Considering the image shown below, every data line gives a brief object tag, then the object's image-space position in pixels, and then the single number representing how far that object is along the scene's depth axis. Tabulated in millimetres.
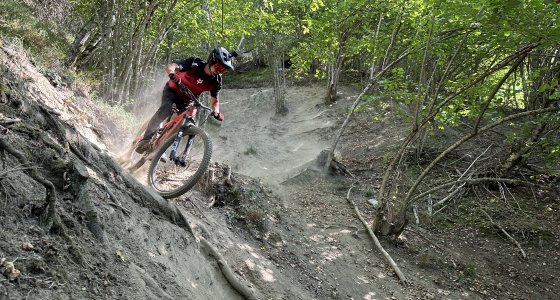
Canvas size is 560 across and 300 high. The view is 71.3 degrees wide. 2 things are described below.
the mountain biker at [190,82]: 5434
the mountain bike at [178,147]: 5164
